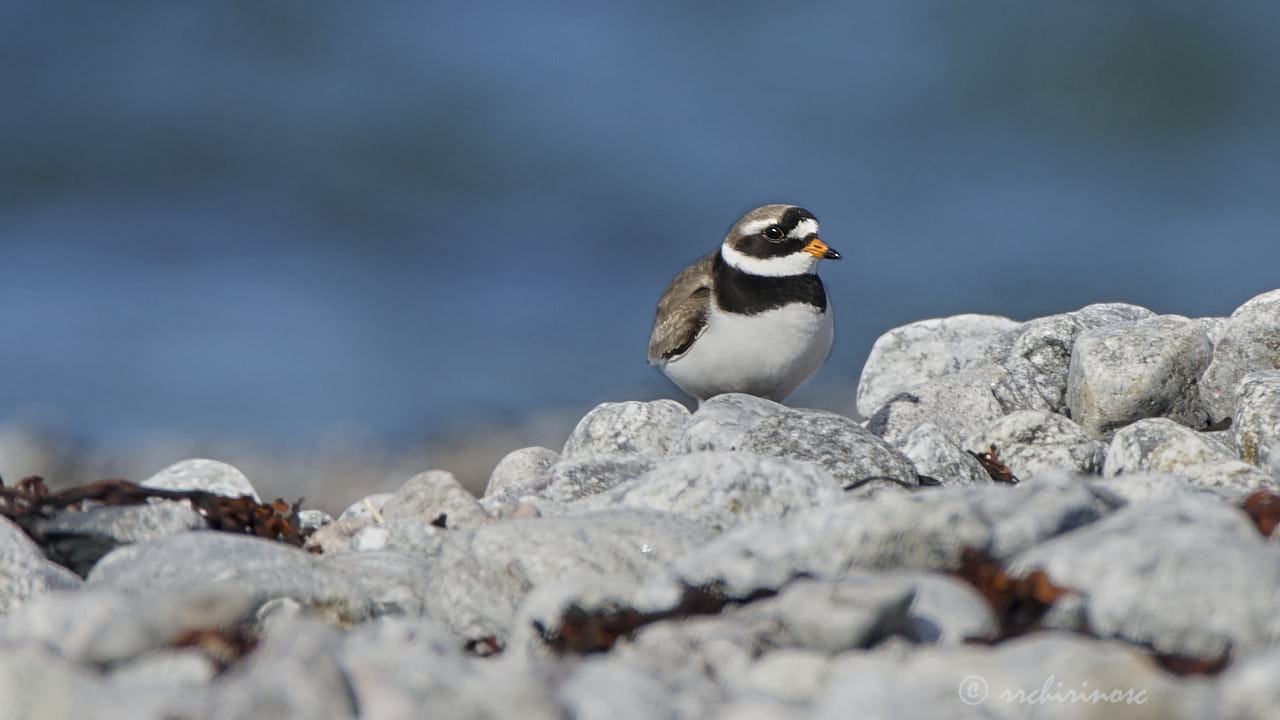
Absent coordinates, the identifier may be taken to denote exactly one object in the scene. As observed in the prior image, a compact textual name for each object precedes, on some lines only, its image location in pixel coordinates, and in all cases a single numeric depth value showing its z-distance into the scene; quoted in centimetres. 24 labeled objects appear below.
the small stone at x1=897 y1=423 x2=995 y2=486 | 1098
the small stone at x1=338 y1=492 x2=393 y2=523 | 1057
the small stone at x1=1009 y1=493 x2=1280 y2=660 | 548
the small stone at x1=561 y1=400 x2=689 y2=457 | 1330
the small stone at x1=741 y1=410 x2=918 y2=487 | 992
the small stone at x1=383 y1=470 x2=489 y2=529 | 930
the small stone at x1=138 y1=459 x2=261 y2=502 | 1108
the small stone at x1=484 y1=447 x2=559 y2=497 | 1316
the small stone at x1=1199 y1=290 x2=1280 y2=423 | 1302
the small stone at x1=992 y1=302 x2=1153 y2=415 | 1385
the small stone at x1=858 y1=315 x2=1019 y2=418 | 1580
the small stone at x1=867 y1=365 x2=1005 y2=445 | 1334
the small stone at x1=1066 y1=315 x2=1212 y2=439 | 1280
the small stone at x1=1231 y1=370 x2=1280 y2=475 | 1103
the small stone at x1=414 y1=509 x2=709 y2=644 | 694
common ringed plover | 1416
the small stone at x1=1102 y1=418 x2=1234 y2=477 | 1048
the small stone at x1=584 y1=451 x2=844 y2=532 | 794
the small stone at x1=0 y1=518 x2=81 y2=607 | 748
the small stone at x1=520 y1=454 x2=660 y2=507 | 1004
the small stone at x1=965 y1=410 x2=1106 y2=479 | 1165
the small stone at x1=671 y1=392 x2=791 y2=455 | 1105
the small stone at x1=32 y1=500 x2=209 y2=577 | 845
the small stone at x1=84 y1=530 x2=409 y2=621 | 687
